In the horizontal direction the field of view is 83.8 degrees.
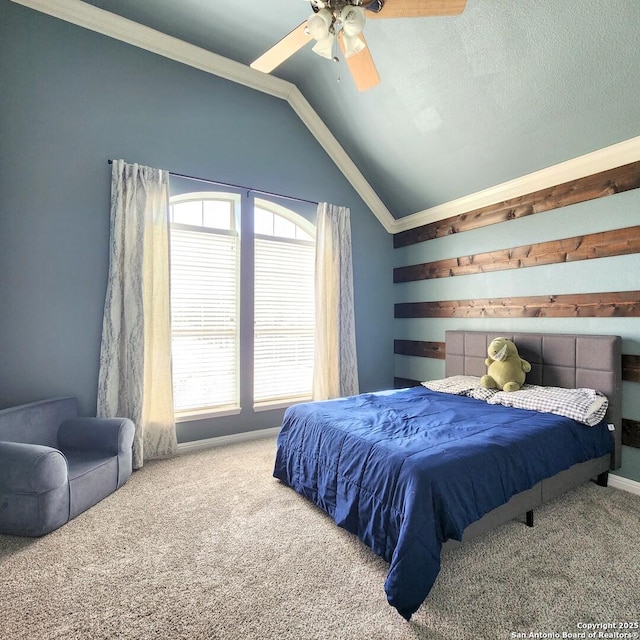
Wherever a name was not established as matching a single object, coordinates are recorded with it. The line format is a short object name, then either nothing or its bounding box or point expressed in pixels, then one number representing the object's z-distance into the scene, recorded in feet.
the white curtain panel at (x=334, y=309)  13.62
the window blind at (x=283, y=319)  13.03
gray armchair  6.71
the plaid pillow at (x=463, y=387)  10.24
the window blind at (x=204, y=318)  11.53
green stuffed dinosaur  10.17
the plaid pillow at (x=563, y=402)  8.24
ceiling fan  5.91
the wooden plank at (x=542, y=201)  9.10
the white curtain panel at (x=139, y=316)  9.96
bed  5.36
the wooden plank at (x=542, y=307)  9.12
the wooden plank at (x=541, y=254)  9.11
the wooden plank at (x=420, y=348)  14.14
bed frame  6.82
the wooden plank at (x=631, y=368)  8.80
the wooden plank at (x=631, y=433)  8.86
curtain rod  11.26
